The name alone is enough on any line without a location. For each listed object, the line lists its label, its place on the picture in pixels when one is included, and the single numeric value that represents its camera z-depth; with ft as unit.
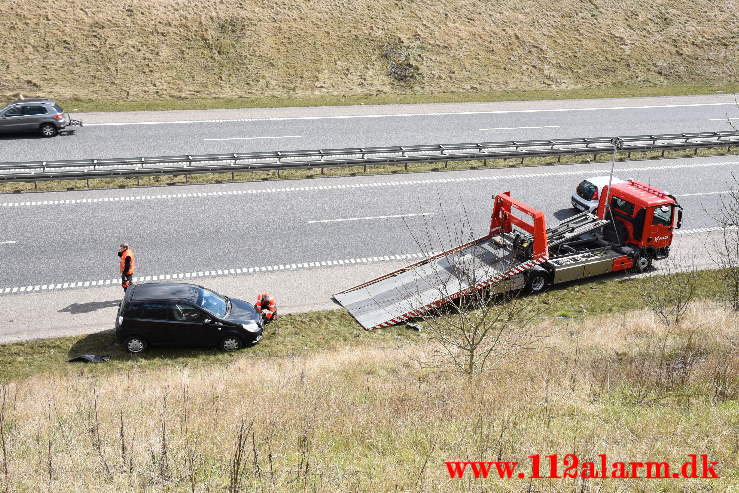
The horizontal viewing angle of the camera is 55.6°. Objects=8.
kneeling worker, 55.67
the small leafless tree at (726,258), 58.59
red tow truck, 57.36
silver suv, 94.89
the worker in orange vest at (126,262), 56.75
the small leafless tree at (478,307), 47.49
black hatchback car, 50.83
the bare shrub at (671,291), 57.00
